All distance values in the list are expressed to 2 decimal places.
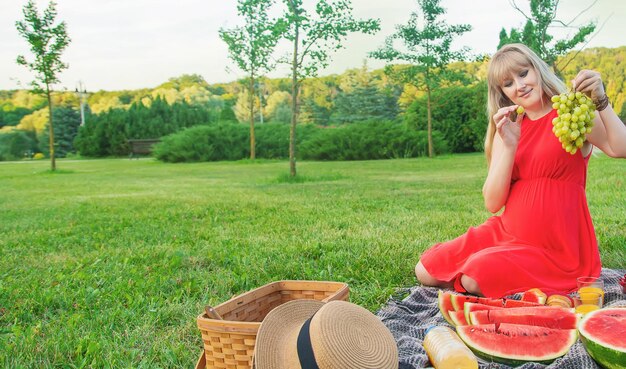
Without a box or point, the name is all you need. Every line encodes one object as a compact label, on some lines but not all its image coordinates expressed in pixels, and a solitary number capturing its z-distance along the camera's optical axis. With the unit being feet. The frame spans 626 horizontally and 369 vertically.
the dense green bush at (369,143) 65.36
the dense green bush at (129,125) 95.61
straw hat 5.31
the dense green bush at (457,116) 71.61
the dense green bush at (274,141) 74.84
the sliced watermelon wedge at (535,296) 8.16
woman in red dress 9.44
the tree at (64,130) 120.16
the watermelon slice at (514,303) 7.66
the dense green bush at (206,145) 73.56
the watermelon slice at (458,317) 7.64
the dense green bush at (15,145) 106.93
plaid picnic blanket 6.36
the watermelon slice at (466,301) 7.99
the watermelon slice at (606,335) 5.81
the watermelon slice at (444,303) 8.12
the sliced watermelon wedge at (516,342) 6.53
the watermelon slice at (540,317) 6.97
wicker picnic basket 6.22
